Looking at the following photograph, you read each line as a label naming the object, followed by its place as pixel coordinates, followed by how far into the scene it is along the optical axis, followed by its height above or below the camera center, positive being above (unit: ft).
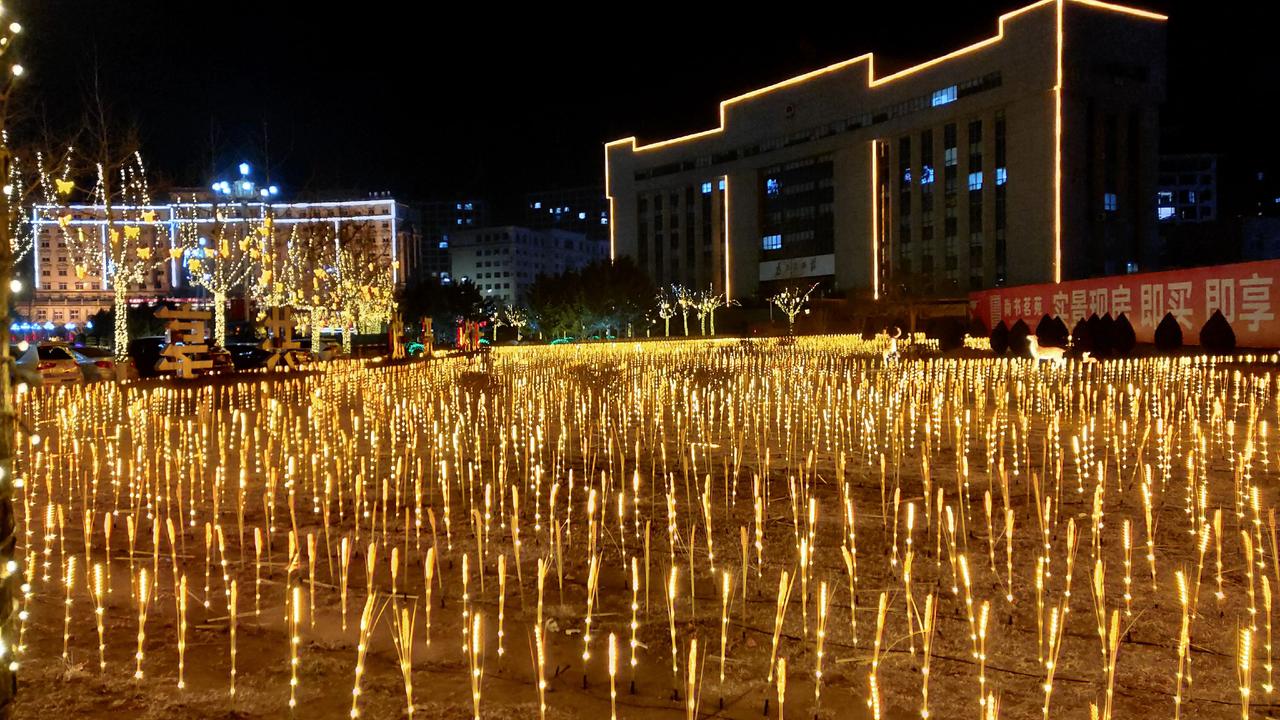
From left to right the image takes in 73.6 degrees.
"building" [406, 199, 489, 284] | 437.58 +66.02
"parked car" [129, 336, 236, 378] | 69.15 -0.76
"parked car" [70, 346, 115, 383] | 63.36 -1.47
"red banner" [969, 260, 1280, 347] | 63.62 +3.00
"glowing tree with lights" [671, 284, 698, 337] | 191.21 +10.15
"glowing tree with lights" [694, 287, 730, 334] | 188.75 +8.00
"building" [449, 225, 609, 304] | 354.13 +35.69
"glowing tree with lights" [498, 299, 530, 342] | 189.88 +5.47
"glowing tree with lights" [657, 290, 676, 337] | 193.47 +7.39
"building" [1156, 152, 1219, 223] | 253.65 +43.91
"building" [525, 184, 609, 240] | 432.66 +66.87
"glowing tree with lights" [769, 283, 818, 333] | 172.76 +7.61
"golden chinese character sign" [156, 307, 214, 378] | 62.95 +0.09
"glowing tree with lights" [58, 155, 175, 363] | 65.77 +8.67
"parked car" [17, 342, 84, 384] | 59.67 -1.21
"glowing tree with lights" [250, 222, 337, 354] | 93.40 +9.78
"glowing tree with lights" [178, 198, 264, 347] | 81.20 +9.69
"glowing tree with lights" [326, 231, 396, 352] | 110.54 +8.66
